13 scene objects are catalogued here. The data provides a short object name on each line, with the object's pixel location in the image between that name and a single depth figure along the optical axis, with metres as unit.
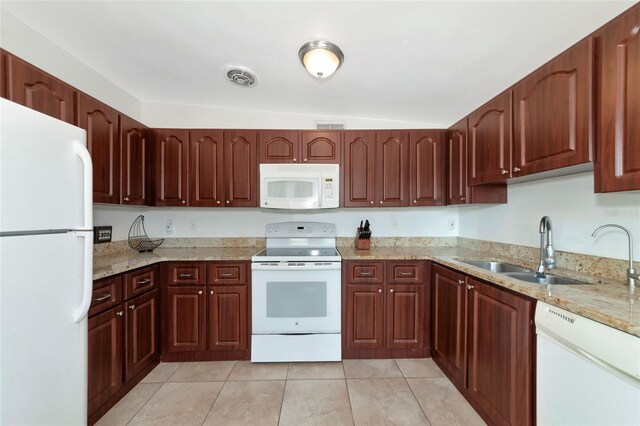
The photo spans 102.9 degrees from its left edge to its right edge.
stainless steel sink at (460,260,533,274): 1.91
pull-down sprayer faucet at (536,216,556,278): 1.62
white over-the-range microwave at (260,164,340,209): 2.44
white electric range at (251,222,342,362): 2.17
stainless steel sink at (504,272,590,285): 1.46
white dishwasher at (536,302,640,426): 0.83
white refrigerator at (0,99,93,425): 0.89
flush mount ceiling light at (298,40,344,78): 1.64
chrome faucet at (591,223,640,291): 1.23
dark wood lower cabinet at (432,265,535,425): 1.26
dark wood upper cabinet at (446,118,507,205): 2.17
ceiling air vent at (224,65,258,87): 2.03
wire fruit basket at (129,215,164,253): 2.43
